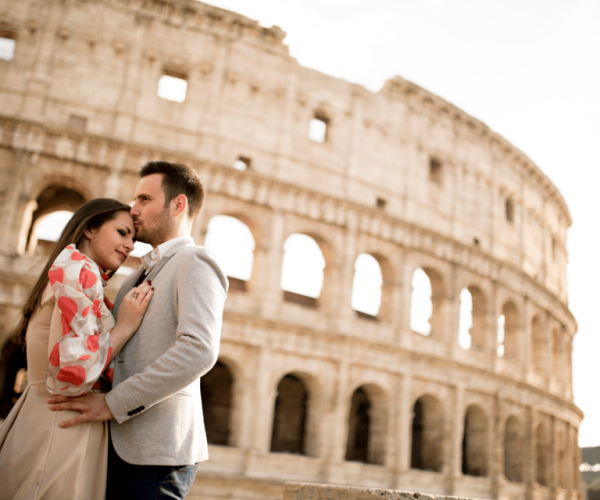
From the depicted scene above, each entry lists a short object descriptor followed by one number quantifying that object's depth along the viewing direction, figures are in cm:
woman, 211
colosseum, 1394
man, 218
